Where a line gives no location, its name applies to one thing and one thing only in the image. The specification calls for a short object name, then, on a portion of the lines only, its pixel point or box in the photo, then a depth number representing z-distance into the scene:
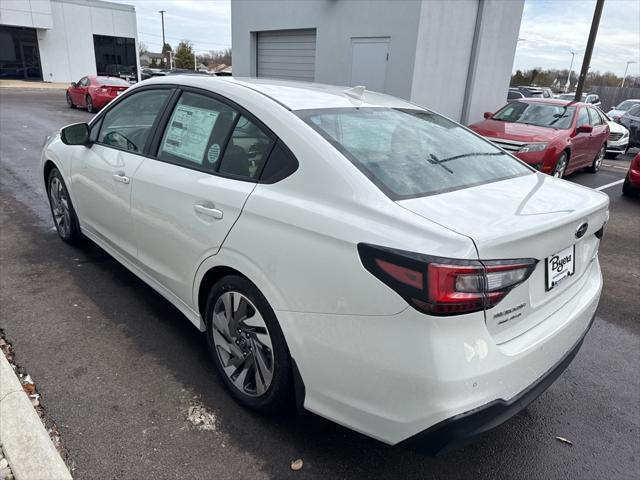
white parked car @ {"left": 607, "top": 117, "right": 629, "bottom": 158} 13.95
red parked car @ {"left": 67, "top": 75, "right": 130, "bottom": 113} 17.53
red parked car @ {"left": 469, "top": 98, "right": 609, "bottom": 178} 8.08
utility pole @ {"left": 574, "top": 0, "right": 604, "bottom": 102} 17.11
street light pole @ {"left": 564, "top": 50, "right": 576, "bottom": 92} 60.91
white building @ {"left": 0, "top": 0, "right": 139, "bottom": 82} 31.50
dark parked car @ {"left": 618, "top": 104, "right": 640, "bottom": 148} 16.19
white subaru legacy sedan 1.78
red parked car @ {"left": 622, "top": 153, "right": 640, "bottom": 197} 8.38
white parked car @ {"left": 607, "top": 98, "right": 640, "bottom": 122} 19.04
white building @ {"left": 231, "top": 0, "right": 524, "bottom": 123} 10.43
